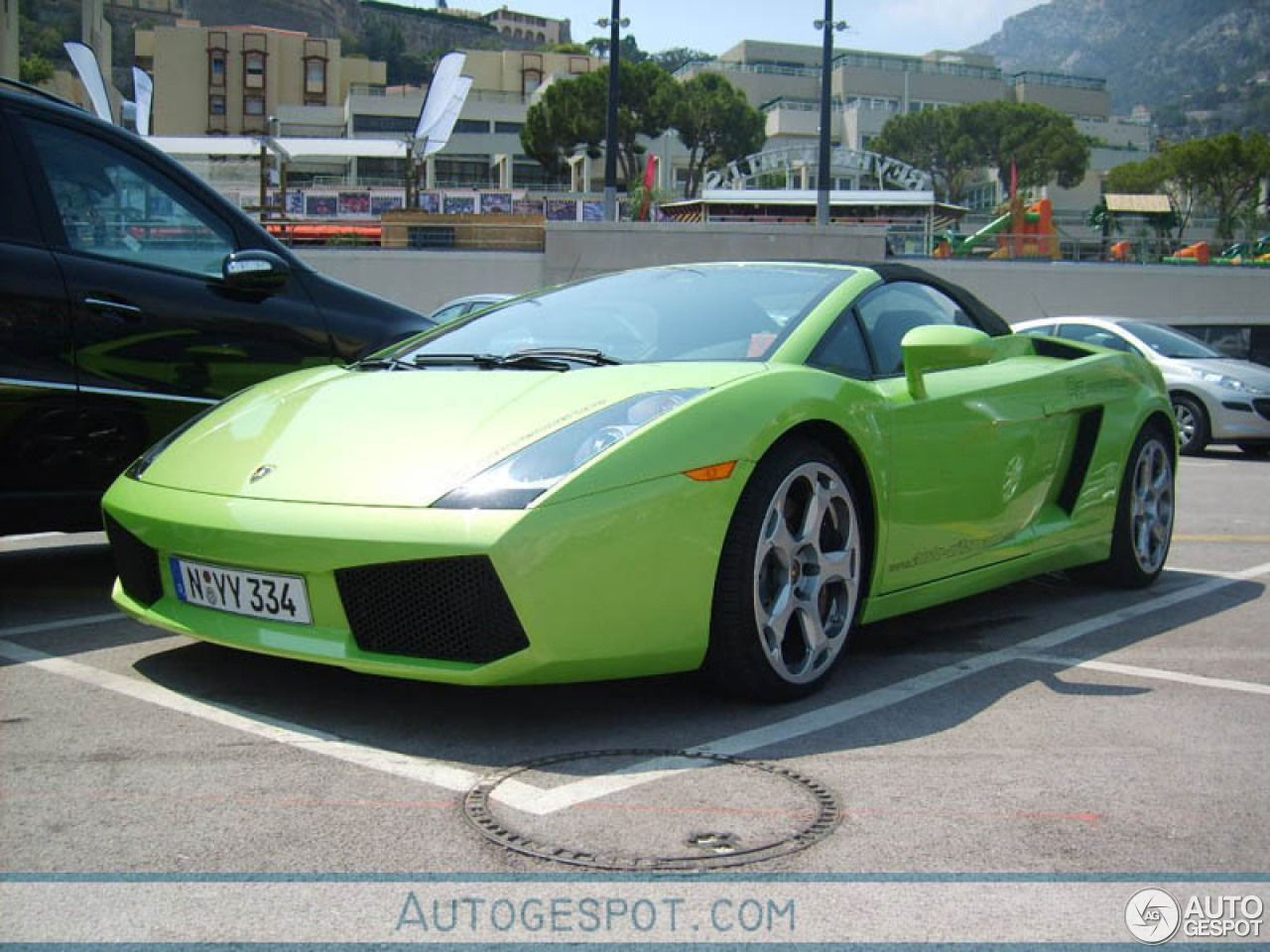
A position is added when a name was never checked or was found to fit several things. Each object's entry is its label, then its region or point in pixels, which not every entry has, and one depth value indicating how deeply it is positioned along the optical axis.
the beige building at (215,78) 103.56
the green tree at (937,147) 93.69
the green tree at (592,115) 76.44
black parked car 4.53
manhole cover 2.58
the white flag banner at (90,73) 32.50
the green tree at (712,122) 81.06
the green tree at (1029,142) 91.44
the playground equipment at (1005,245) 30.42
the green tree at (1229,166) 79.44
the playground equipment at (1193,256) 31.59
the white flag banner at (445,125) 33.47
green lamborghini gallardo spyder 3.20
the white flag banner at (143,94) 40.97
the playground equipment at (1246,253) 31.75
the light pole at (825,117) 29.58
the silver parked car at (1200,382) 13.52
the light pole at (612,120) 29.20
